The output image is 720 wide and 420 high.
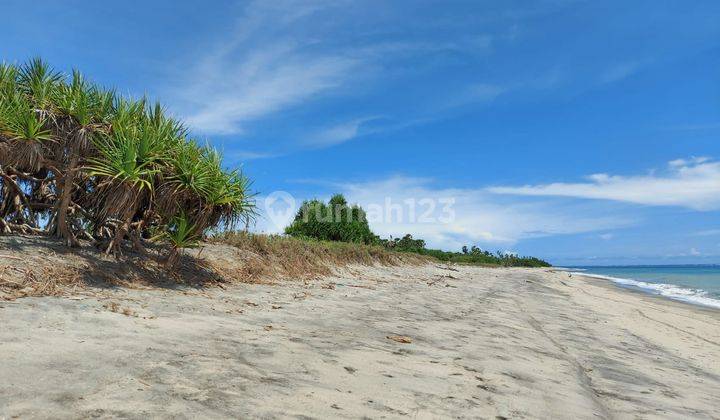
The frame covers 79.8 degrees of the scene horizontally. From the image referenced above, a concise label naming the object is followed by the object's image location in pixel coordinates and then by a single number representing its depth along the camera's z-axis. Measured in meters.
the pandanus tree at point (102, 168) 8.63
